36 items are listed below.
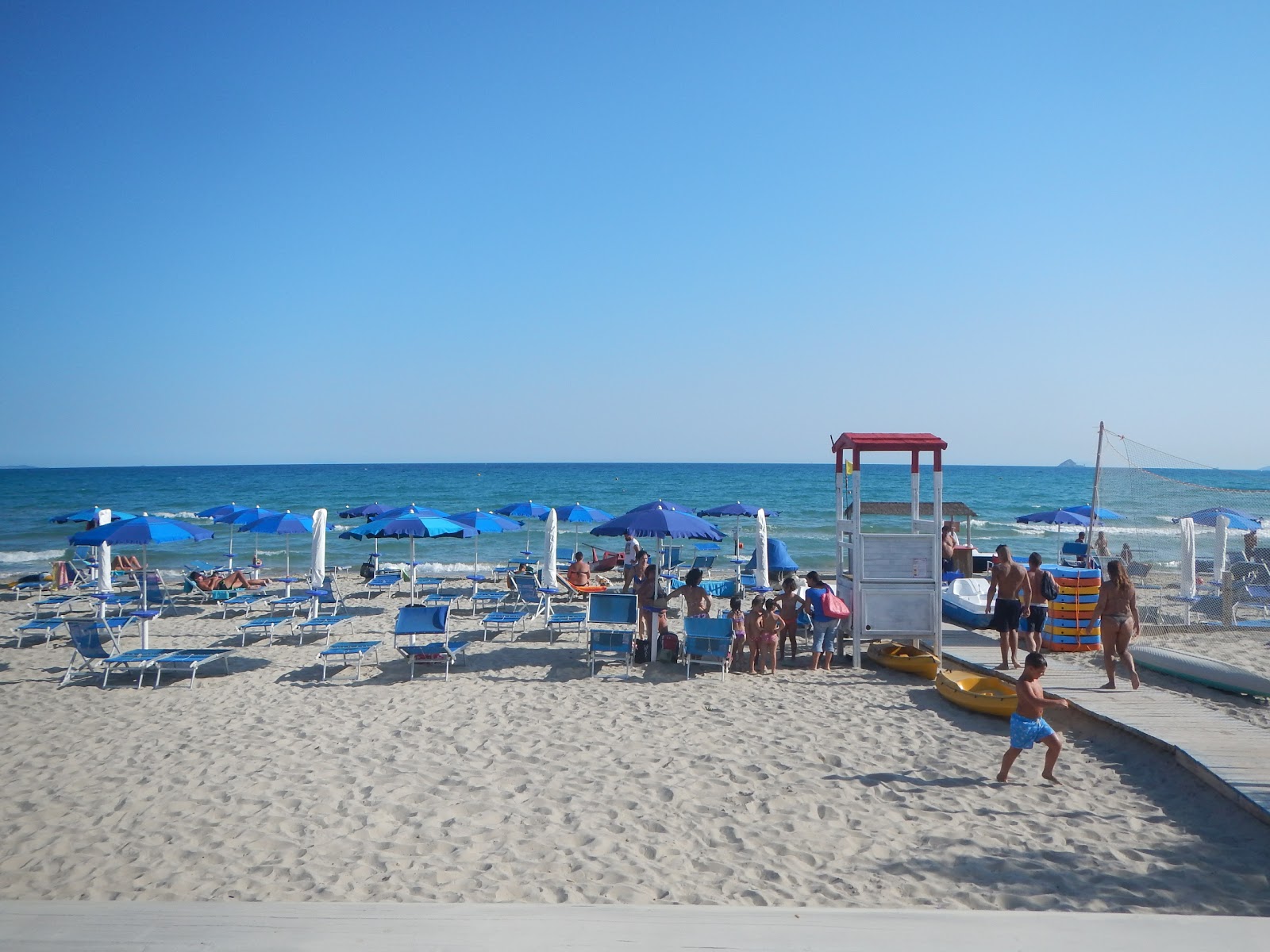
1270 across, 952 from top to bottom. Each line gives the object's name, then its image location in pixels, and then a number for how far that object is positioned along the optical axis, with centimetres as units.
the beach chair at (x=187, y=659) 895
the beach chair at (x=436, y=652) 926
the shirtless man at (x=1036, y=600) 947
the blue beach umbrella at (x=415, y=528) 1207
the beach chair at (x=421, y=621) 969
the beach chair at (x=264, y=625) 1116
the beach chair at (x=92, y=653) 886
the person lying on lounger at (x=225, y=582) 1622
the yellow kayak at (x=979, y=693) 739
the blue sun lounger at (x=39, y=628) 1111
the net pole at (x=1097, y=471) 1249
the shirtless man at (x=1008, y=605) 898
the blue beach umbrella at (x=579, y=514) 1698
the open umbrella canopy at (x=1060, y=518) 1761
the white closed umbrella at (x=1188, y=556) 1320
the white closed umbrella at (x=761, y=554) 1521
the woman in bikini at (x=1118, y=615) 788
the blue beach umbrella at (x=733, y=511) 1694
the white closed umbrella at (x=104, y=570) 1366
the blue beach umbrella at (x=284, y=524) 1359
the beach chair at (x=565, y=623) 1096
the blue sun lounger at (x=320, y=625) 1168
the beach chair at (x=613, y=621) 941
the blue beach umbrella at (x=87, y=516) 1638
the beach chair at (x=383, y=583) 1625
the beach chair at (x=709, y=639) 930
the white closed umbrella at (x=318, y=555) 1305
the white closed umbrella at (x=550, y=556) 1339
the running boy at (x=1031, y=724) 572
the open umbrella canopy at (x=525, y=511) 1691
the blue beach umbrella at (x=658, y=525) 945
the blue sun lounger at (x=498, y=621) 1124
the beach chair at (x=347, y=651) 923
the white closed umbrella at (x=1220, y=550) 1436
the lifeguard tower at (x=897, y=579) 928
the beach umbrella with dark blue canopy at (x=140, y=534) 969
